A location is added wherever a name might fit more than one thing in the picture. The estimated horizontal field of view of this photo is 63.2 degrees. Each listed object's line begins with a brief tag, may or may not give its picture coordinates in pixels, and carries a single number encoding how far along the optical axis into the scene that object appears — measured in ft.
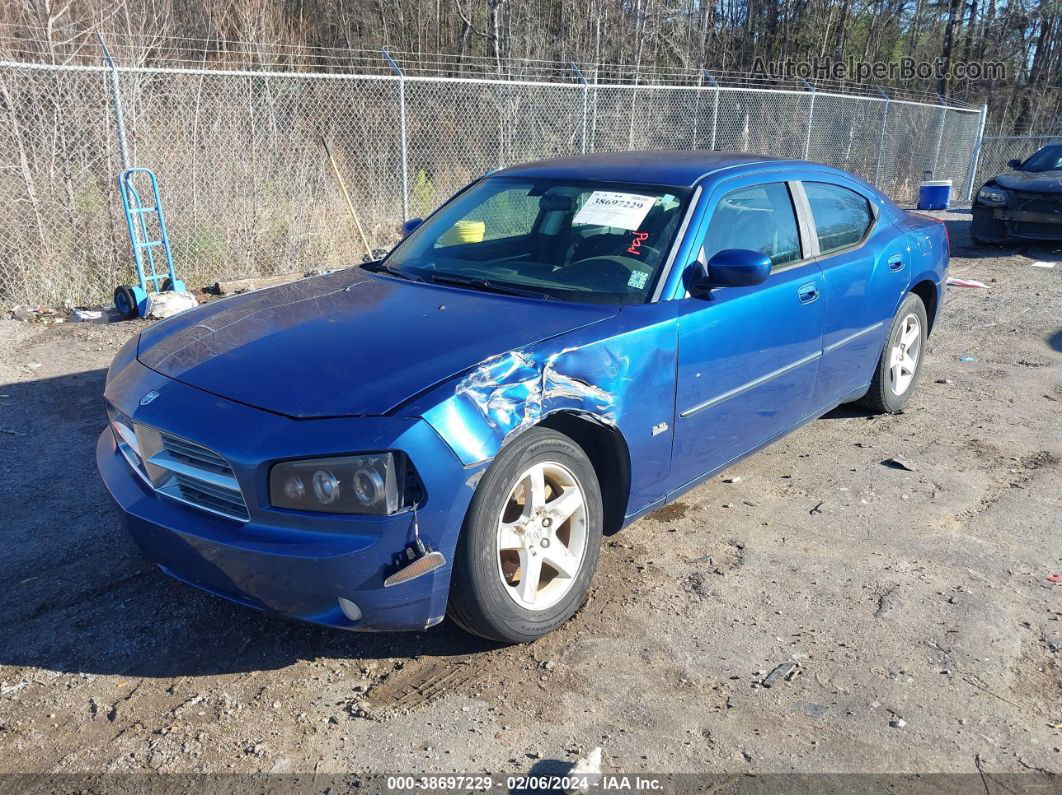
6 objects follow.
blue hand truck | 24.43
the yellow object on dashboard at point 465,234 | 14.01
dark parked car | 36.81
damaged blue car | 8.57
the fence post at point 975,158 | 64.80
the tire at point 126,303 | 24.31
